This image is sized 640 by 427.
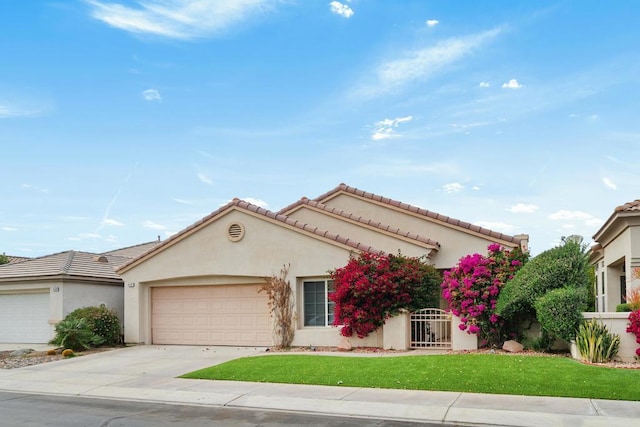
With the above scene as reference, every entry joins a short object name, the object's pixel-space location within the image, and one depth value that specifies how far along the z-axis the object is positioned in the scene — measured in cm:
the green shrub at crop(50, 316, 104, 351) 2119
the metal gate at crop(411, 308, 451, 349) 1819
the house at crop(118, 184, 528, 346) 2031
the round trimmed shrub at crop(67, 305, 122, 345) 2228
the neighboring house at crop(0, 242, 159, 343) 2389
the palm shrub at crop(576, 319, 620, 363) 1423
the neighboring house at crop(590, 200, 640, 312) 1734
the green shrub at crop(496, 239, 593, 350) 1506
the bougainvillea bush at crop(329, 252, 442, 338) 1827
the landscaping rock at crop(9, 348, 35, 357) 2059
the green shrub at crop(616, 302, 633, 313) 1609
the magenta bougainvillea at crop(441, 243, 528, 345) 1702
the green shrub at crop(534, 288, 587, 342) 1502
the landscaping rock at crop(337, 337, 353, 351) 1872
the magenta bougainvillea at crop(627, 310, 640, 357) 1436
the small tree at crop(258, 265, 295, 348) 2008
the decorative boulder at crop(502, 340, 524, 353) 1639
